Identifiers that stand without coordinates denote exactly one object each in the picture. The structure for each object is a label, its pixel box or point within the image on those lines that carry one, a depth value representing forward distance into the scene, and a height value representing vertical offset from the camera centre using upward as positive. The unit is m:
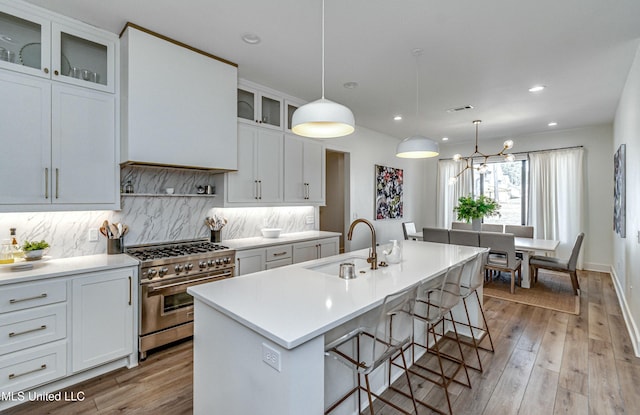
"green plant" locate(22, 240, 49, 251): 2.28 -0.29
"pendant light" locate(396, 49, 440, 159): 2.94 +0.62
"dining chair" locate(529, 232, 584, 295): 4.20 -0.86
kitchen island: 1.22 -0.58
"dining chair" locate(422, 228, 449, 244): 4.81 -0.46
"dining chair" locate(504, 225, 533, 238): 5.40 -0.43
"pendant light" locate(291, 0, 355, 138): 1.73 +0.56
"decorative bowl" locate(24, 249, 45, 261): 2.27 -0.36
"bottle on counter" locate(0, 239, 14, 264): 2.17 -0.33
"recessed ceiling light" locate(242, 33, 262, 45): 2.63 +1.55
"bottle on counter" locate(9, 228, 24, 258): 2.24 -0.29
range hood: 2.52 +0.99
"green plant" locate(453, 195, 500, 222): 4.92 -0.01
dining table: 4.36 -0.61
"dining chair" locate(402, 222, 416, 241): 5.72 -0.42
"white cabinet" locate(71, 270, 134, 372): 2.22 -0.86
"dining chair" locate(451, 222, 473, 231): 6.11 -0.38
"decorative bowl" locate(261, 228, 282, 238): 3.83 -0.32
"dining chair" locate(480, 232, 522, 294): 4.34 -0.66
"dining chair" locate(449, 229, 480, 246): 4.55 -0.47
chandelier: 4.66 +1.09
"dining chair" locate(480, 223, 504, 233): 5.69 -0.40
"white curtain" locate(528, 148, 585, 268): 5.79 +0.24
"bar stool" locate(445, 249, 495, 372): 2.61 -0.70
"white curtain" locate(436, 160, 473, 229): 7.28 +0.45
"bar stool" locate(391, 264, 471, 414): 2.07 -0.78
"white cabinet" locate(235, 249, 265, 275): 3.17 -0.59
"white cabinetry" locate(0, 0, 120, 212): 2.15 +0.73
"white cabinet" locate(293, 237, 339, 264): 3.80 -0.57
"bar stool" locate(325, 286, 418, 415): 1.49 -0.78
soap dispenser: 2.45 -0.40
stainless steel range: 2.54 -0.68
